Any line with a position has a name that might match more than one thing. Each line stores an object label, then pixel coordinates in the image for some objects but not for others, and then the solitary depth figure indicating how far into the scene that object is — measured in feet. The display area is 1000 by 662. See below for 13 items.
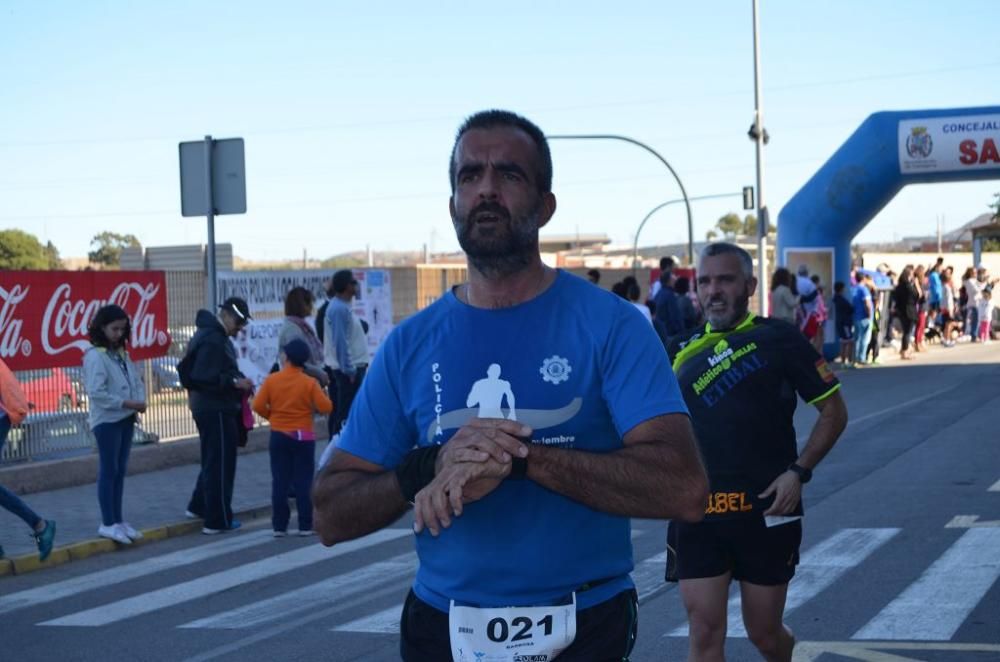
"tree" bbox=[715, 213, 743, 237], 436.35
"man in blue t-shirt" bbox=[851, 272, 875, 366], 90.99
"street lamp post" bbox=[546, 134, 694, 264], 123.03
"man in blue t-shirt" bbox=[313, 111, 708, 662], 9.46
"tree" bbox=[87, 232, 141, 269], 264.93
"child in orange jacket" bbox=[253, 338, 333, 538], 37.35
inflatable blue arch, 90.89
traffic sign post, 44.75
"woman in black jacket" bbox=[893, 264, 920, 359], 99.91
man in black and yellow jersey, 17.21
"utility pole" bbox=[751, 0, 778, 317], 97.99
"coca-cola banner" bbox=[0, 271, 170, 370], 43.98
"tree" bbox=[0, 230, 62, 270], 188.21
